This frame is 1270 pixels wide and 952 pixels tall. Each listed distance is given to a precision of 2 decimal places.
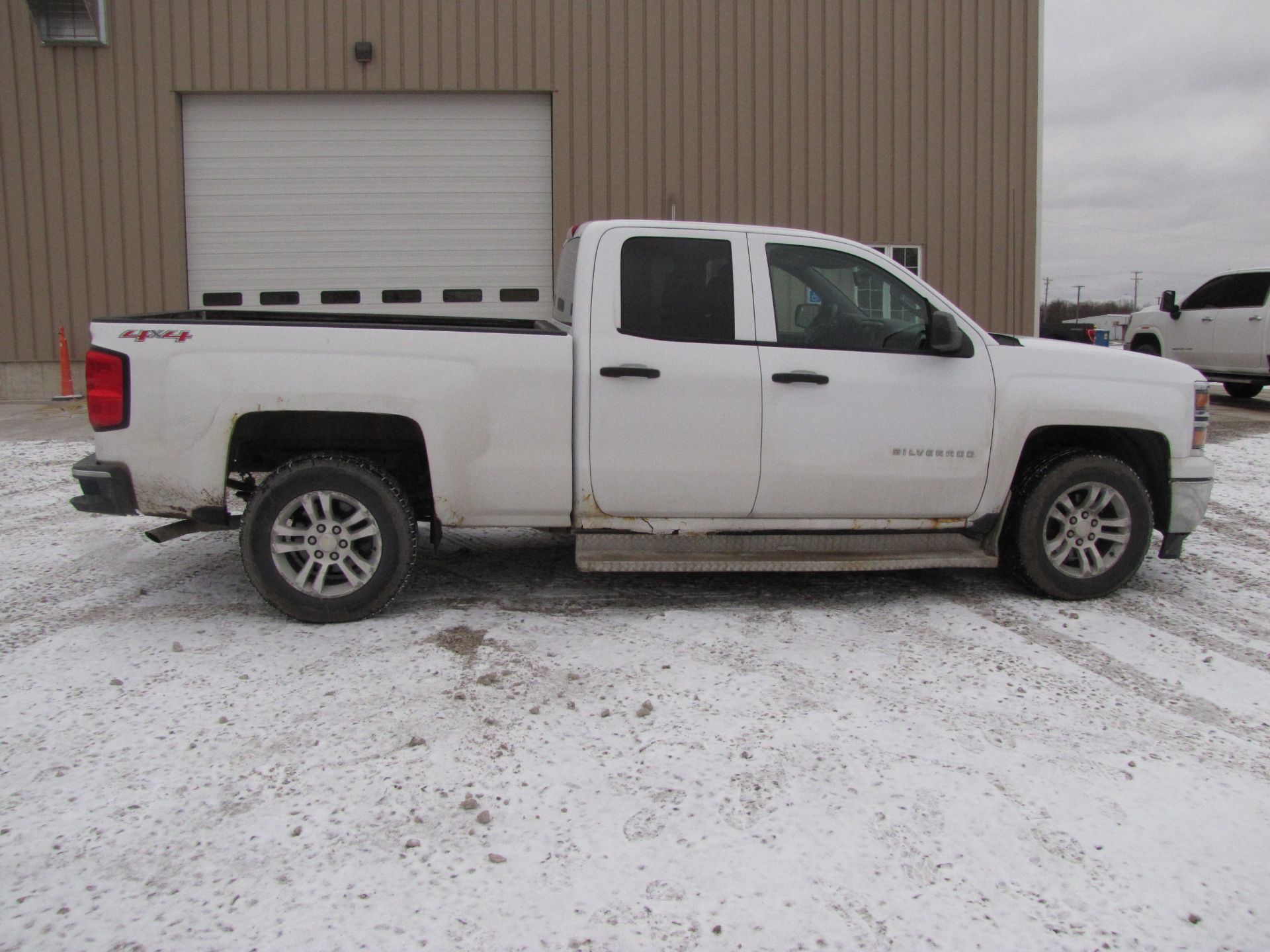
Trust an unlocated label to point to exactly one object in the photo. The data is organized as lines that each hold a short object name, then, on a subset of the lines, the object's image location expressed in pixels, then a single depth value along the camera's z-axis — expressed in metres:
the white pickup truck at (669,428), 4.65
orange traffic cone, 13.95
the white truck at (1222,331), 14.66
